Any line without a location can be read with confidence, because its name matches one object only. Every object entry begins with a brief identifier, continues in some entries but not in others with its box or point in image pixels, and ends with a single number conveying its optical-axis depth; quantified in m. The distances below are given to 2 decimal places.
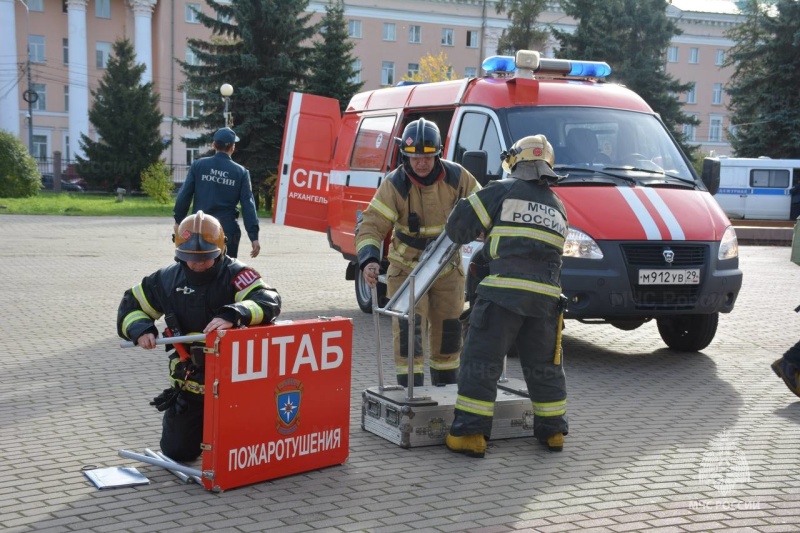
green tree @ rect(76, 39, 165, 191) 47.84
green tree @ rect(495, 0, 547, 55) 52.19
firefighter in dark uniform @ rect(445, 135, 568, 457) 5.72
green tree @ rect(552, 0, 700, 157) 45.09
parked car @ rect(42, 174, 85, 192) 50.66
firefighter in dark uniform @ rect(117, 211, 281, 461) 5.16
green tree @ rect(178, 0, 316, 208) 38.44
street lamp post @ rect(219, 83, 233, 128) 33.09
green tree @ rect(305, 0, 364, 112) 40.38
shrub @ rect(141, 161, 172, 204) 36.94
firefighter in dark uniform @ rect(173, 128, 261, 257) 8.76
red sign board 4.86
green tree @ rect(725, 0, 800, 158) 40.28
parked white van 36.91
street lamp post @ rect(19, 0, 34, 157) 54.75
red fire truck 8.33
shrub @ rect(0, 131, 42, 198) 36.69
